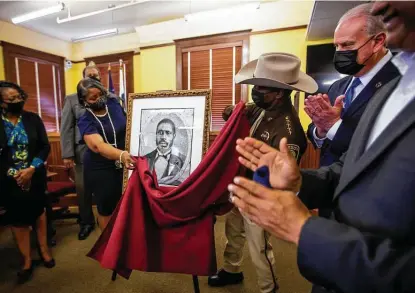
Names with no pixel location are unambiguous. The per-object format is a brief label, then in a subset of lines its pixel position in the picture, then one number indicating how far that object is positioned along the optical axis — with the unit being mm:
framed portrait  1428
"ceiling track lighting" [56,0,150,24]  3254
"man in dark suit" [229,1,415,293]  448
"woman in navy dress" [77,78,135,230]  1711
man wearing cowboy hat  1445
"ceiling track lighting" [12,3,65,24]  2961
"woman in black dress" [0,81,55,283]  1933
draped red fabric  1219
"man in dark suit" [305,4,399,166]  1163
